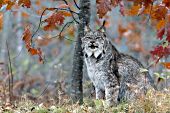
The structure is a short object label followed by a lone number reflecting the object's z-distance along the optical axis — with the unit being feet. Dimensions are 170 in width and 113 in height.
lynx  57.41
